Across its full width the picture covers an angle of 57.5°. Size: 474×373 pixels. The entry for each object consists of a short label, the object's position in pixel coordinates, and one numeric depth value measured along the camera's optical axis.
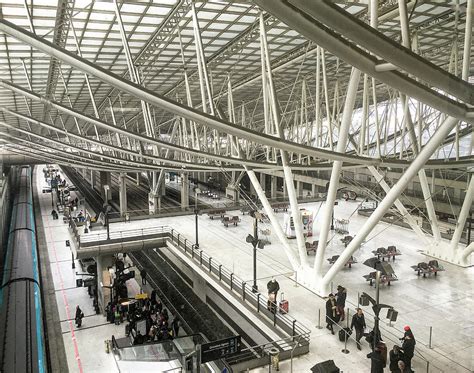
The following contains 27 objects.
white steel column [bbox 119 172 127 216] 41.06
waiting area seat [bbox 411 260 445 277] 19.91
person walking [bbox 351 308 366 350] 13.16
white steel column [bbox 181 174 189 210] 41.09
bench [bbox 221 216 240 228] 31.72
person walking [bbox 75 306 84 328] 21.42
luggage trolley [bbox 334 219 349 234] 29.08
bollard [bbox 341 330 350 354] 13.00
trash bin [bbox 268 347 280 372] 12.09
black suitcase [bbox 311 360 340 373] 9.30
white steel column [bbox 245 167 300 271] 18.47
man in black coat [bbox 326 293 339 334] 14.48
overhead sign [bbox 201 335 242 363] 11.16
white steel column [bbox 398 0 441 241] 19.03
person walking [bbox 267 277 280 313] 15.31
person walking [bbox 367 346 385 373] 10.54
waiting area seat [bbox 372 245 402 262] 22.25
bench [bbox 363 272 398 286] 18.54
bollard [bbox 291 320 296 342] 13.32
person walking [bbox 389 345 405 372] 11.21
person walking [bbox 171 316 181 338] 20.89
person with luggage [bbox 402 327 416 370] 11.15
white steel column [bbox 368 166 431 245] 22.05
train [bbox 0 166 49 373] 14.75
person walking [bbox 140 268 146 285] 28.60
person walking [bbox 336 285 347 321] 14.98
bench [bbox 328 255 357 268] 21.16
